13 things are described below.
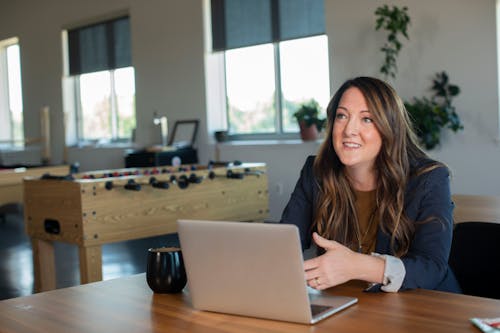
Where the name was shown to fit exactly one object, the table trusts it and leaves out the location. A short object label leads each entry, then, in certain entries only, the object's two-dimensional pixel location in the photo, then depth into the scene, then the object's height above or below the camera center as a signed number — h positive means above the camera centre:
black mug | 1.45 -0.29
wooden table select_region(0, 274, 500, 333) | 1.14 -0.33
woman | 1.56 -0.15
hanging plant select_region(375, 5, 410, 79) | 4.76 +0.79
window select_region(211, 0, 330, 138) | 5.85 +0.77
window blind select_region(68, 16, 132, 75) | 7.70 +1.24
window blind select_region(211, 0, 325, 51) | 5.77 +1.12
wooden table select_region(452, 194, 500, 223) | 1.95 -0.24
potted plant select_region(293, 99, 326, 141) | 5.63 +0.16
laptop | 1.16 -0.25
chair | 1.61 -0.32
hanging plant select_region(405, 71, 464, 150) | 4.58 +0.15
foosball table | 3.29 -0.34
